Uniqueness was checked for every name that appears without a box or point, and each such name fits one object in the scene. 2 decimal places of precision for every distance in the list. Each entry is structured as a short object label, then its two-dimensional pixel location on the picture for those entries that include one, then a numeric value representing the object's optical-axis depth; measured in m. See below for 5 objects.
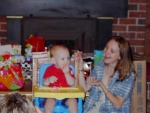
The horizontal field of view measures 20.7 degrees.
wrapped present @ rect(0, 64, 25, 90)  2.50
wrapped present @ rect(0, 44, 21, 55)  2.82
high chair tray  2.27
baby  2.45
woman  2.47
